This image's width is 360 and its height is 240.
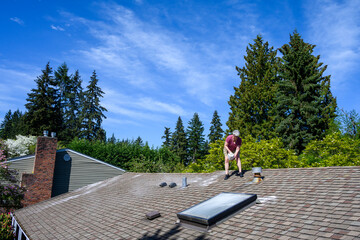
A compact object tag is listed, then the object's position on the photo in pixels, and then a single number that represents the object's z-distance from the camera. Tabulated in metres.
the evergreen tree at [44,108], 40.25
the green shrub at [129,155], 21.53
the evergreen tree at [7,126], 75.75
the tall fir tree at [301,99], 26.91
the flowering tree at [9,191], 12.65
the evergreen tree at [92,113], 46.06
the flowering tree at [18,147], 24.78
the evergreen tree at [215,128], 60.94
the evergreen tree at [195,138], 61.87
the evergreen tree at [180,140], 58.66
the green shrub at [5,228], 11.23
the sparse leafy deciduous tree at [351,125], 23.25
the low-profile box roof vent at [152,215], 6.64
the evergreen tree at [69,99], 46.36
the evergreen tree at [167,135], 66.88
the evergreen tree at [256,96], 30.67
